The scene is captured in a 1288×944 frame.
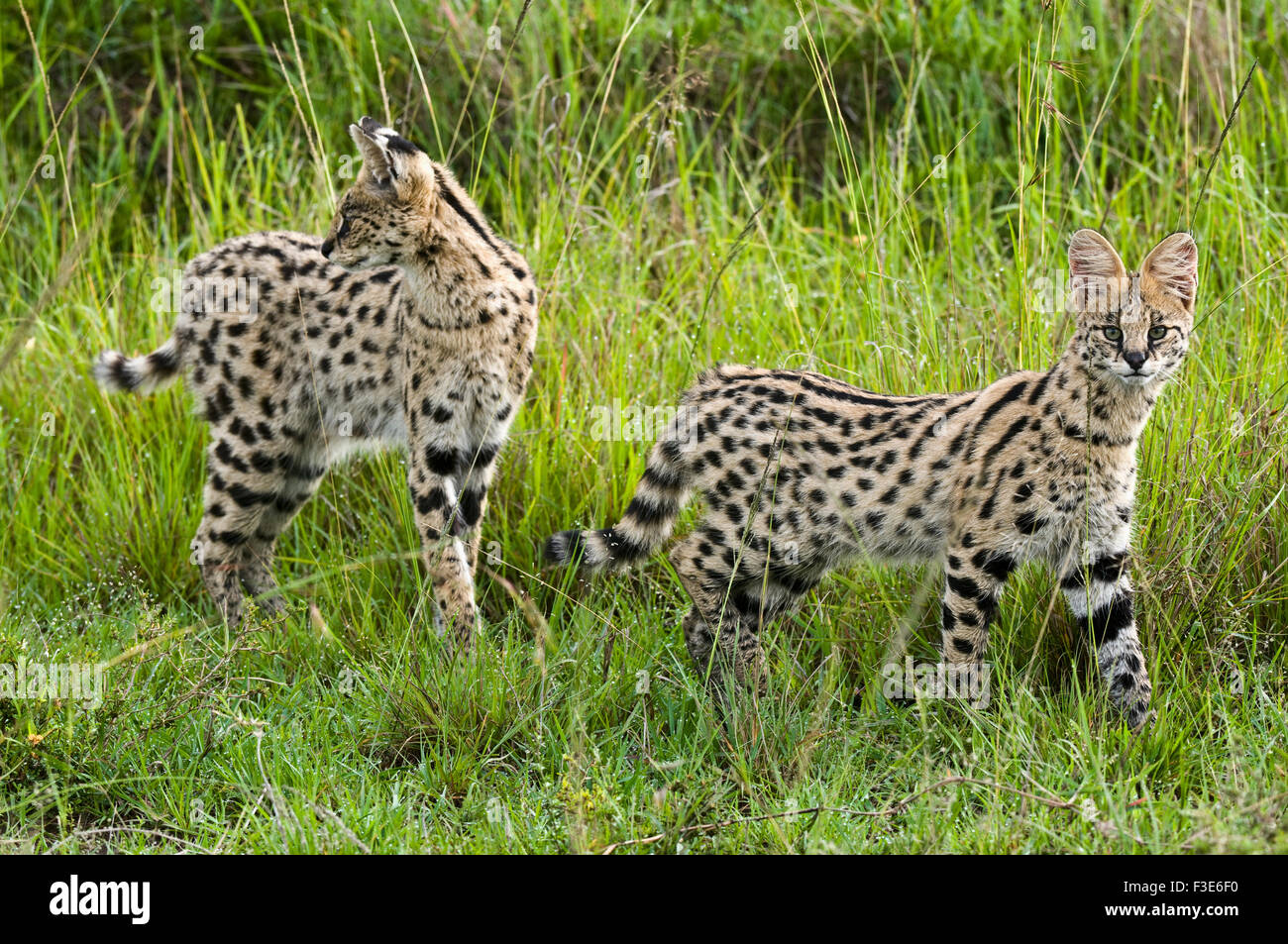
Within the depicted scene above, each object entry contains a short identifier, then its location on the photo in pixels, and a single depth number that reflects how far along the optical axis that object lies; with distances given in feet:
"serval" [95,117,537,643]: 33.14
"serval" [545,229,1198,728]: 26.94
